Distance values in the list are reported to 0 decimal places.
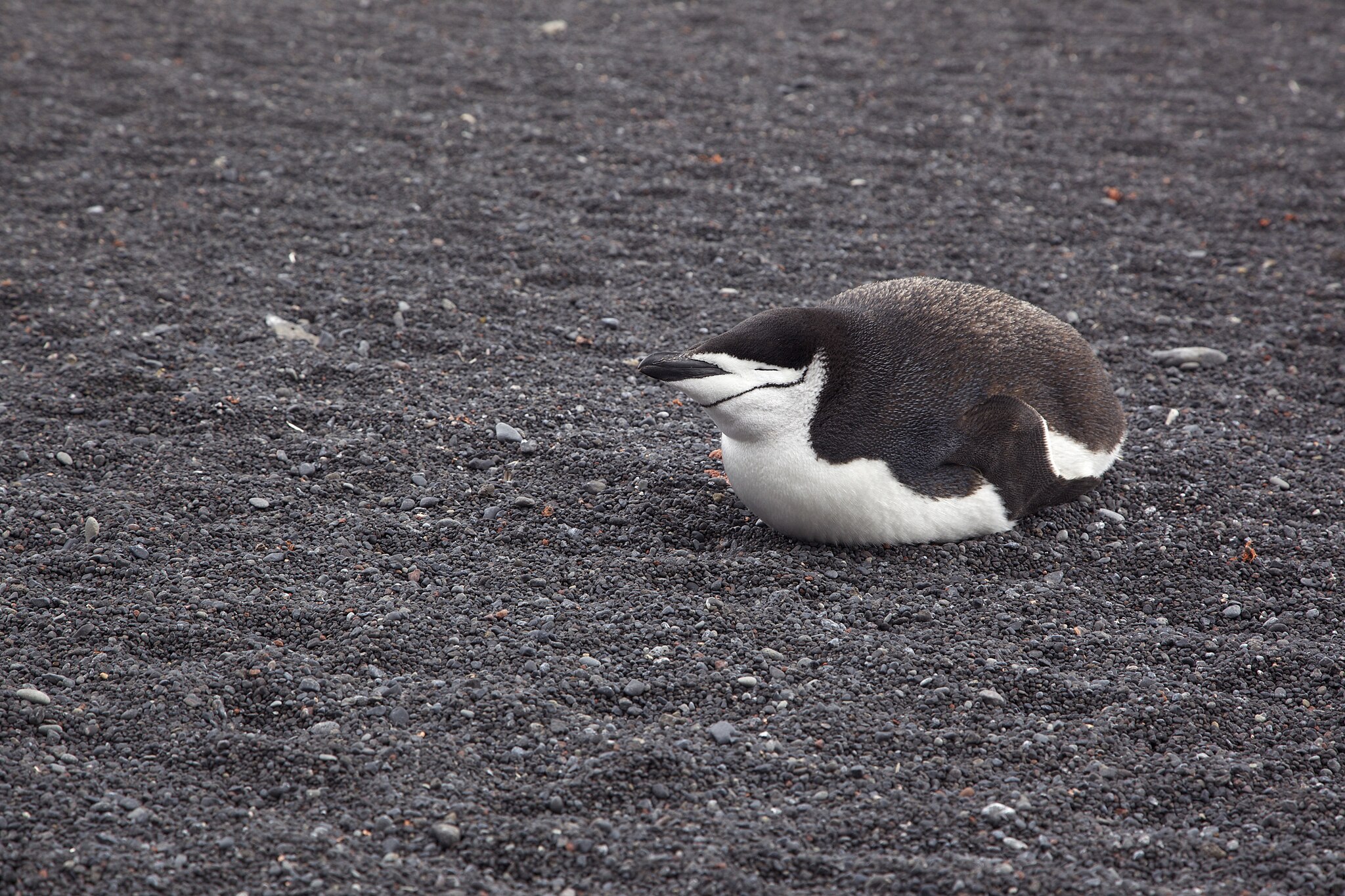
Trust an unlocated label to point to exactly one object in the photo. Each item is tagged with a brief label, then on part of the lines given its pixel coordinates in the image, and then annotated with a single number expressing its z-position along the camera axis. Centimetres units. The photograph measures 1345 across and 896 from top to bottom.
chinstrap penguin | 657
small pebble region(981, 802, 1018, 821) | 513
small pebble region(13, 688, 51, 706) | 559
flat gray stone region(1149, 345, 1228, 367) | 939
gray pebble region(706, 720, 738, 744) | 554
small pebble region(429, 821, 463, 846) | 491
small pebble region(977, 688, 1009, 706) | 587
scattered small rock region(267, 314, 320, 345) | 924
